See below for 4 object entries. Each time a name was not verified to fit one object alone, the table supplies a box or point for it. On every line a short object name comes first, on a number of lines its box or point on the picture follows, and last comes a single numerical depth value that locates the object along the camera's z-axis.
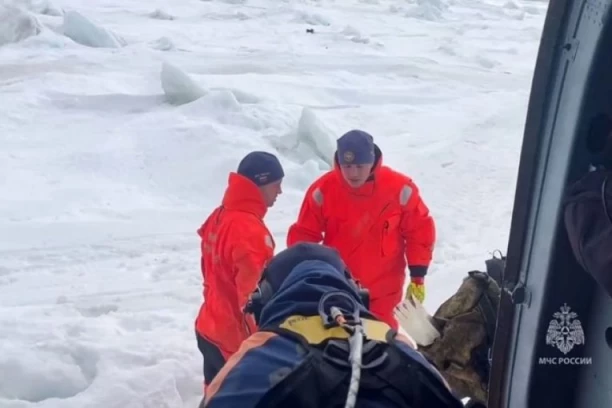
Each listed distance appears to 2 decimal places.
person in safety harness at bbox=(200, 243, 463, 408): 1.38
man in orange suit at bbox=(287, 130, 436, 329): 4.11
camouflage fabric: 3.02
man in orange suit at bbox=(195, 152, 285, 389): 3.44
